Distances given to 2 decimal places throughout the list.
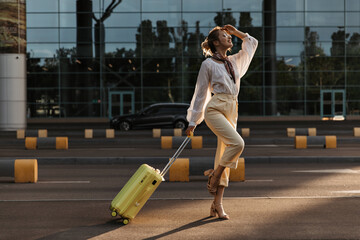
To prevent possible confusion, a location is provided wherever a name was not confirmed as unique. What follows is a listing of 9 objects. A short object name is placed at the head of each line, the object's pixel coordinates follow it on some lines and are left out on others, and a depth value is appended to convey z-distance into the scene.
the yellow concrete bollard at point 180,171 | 10.09
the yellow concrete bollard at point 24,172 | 10.16
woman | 6.16
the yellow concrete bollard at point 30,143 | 18.62
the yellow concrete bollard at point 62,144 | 18.45
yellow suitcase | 6.05
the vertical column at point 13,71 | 31.67
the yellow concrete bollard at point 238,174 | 9.99
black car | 30.19
